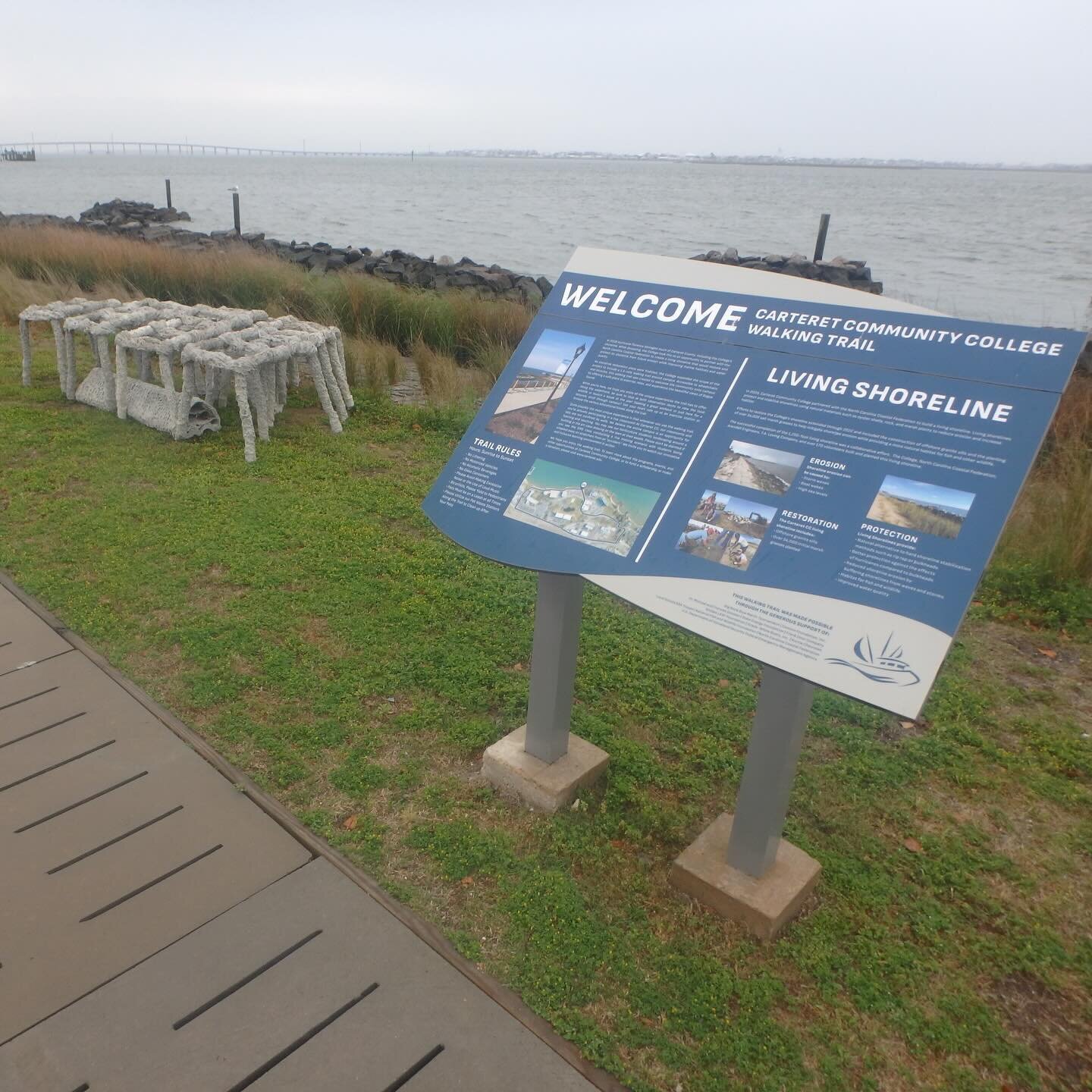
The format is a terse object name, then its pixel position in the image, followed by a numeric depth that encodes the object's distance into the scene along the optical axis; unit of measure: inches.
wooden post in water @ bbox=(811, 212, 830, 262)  756.6
